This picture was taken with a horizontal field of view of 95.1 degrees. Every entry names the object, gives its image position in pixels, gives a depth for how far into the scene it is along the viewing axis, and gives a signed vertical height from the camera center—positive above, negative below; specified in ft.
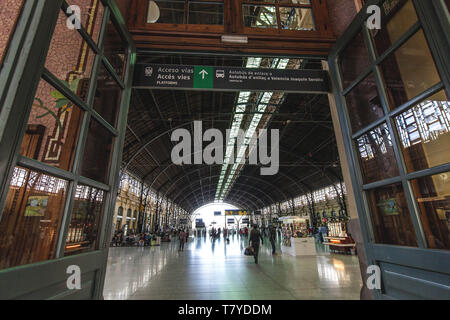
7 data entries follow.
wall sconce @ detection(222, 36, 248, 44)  9.21 +7.90
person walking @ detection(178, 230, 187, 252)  47.04 -3.20
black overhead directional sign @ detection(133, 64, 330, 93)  9.45 +6.52
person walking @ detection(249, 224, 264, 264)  28.63 -1.99
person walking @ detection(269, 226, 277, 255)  39.75 -3.74
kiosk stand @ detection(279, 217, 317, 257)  36.66 -3.12
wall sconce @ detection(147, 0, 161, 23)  9.70 +9.80
